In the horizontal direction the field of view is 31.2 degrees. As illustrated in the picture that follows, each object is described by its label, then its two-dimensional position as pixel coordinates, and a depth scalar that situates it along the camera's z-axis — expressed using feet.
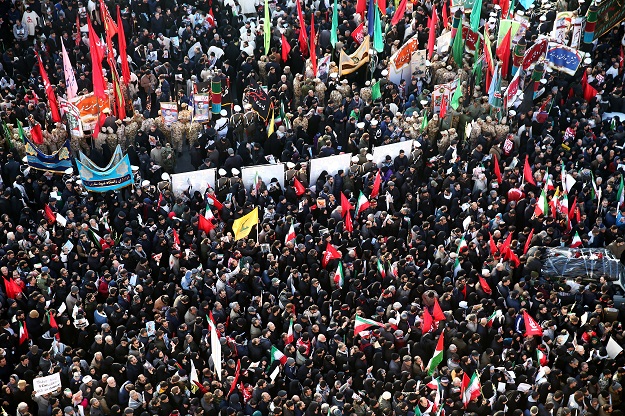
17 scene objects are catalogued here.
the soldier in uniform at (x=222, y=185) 71.56
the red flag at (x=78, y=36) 85.39
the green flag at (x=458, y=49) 83.92
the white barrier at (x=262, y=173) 72.23
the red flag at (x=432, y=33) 83.97
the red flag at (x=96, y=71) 75.05
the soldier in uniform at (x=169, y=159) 74.59
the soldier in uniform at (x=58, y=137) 74.95
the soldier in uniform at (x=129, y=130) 76.23
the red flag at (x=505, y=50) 83.25
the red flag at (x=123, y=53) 79.20
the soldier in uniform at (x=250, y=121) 77.92
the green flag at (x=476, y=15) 84.89
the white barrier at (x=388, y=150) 74.79
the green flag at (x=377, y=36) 83.30
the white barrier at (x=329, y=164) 73.36
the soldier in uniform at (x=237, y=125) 78.18
